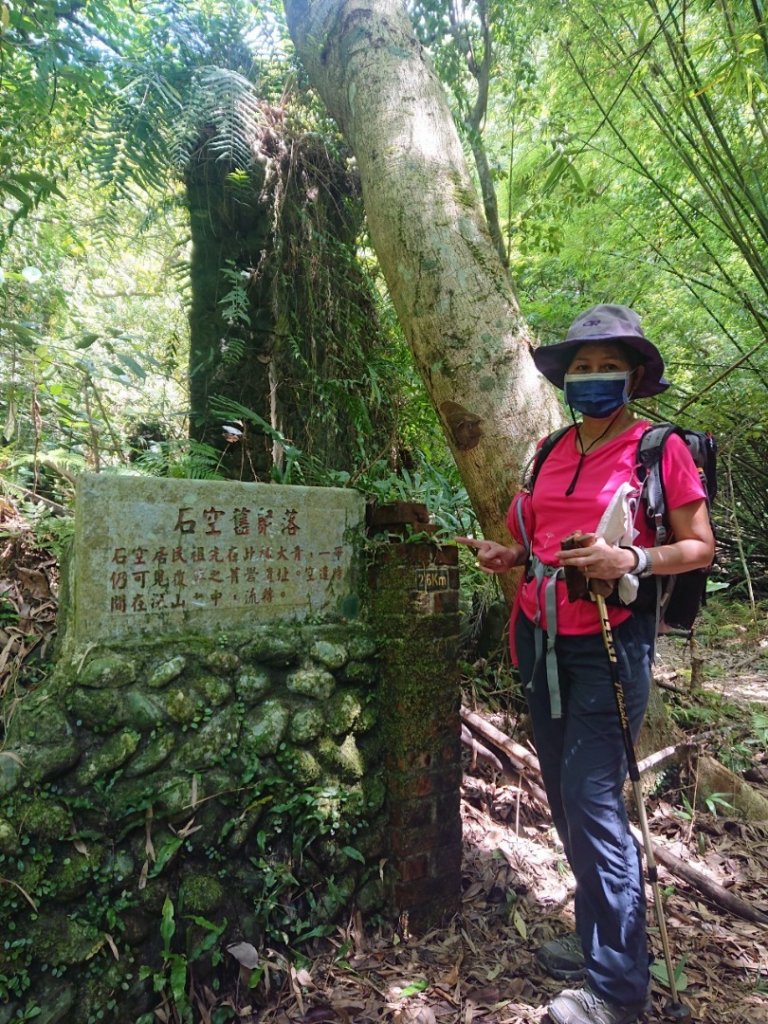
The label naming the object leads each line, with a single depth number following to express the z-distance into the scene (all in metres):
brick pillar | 2.46
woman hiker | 1.88
